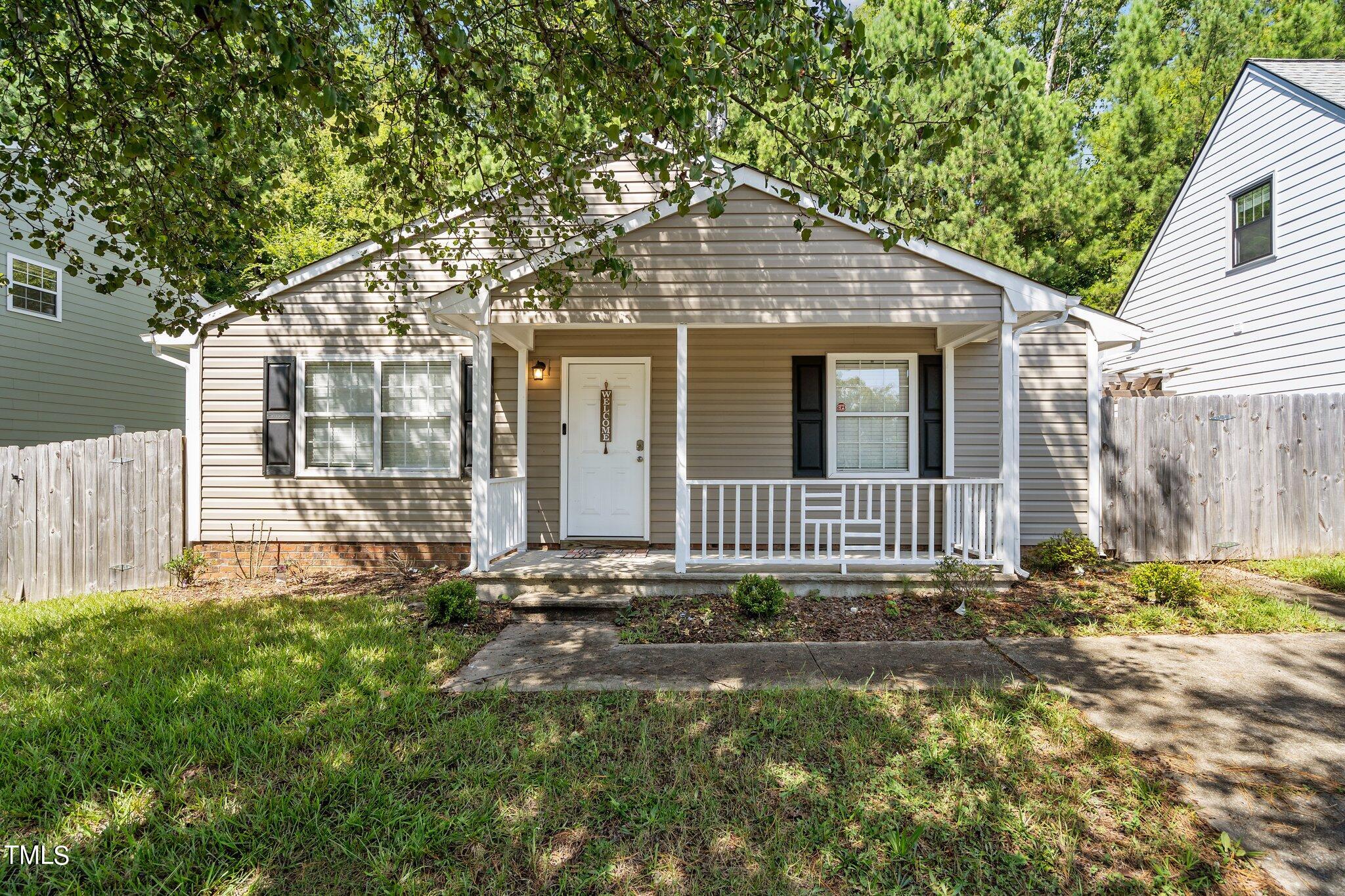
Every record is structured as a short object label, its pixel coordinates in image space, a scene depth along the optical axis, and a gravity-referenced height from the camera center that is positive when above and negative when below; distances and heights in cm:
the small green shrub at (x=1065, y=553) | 647 -112
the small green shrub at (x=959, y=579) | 536 -117
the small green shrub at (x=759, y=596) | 509 -124
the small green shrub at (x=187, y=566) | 660 -129
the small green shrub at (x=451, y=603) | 496 -126
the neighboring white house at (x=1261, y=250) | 792 +296
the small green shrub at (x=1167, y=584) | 518 -115
